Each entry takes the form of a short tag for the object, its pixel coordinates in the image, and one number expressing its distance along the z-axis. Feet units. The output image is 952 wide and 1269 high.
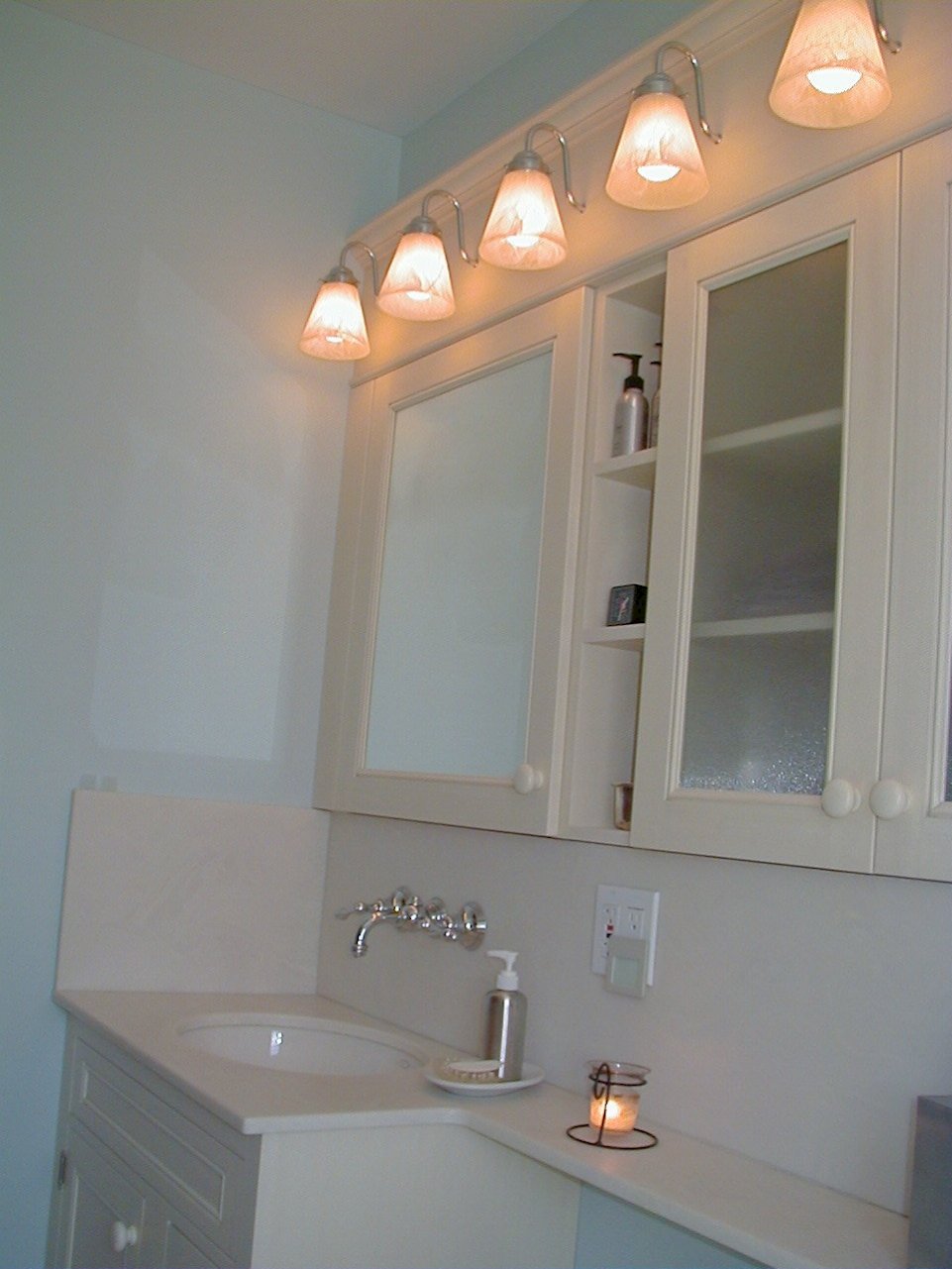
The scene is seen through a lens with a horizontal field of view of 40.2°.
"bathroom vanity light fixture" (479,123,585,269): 6.56
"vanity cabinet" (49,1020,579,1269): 5.57
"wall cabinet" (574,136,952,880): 4.72
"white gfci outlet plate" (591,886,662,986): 6.22
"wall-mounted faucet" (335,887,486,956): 7.48
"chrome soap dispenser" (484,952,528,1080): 6.40
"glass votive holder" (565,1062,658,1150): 5.58
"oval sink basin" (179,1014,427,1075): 7.71
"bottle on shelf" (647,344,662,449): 6.53
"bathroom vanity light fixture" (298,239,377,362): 8.34
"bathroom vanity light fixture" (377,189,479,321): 7.45
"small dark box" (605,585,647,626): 6.36
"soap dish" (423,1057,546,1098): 6.13
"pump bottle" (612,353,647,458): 6.55
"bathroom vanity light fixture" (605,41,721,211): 5.72
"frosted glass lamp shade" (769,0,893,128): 4.86
